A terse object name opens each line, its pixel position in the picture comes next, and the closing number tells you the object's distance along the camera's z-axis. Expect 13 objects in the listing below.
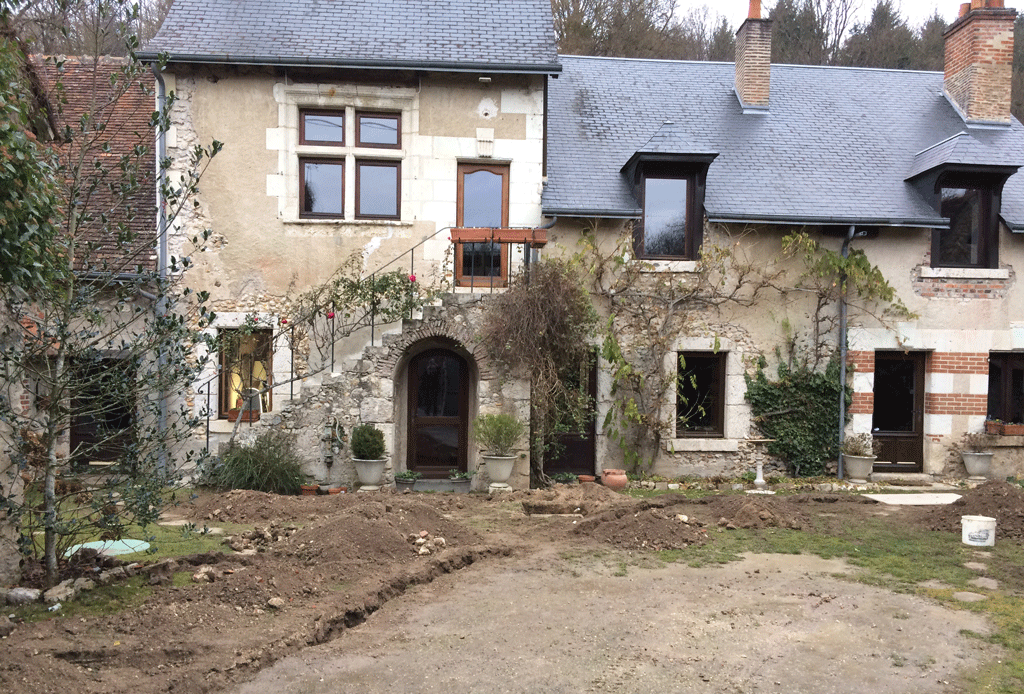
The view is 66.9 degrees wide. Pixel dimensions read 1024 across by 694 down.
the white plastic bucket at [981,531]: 7.72
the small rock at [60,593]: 5.19
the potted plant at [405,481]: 10.48
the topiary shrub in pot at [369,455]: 10.14
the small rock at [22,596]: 5.09
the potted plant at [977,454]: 11.59
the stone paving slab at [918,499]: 10.16
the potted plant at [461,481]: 10.53
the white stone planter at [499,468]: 10.17
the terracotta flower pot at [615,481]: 10.46
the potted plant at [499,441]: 10.11
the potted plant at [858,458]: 11.41
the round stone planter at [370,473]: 10.21
